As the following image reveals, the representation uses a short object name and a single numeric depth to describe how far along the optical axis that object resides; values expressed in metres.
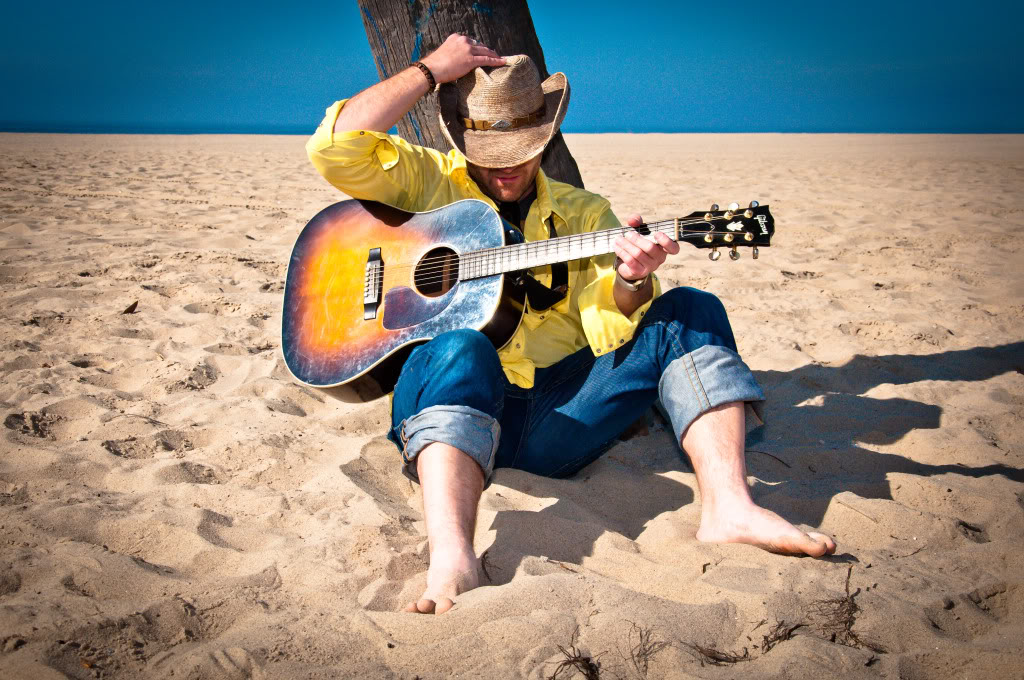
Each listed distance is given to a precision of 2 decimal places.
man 1.68
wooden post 2.75
